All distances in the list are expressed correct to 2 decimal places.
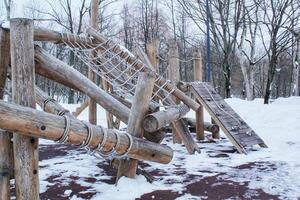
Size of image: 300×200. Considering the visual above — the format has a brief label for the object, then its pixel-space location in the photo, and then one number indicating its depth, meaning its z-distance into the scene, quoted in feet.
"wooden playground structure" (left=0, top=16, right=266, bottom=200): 10.73
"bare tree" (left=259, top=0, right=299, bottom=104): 53.98
